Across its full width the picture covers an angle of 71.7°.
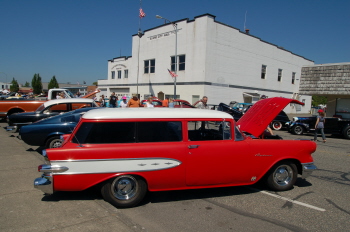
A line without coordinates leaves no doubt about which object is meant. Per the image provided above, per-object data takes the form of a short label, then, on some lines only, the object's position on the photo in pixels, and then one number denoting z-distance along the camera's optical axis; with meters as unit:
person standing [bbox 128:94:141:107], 12.23
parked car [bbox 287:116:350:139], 12.90
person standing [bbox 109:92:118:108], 16.40
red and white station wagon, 3.78
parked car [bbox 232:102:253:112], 21.24
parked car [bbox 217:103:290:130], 14.39
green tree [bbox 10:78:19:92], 95.11
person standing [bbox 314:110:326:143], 11.32
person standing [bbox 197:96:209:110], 9.41
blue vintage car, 6.96
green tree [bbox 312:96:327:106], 53.89
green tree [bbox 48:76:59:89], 95.94
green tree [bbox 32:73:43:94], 92.39
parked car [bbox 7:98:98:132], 9.27
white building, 24.86
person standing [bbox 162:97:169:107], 16.70
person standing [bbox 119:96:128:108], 14.31
